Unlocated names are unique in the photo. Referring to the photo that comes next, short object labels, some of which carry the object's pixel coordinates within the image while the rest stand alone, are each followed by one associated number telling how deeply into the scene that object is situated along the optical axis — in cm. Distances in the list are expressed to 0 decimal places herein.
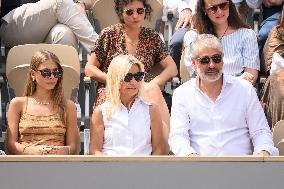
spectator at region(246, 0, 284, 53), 1174
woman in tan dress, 945
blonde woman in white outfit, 923
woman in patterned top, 1081
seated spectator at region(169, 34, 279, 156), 909
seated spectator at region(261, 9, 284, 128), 1018
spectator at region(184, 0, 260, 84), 1097
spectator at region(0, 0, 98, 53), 1180
